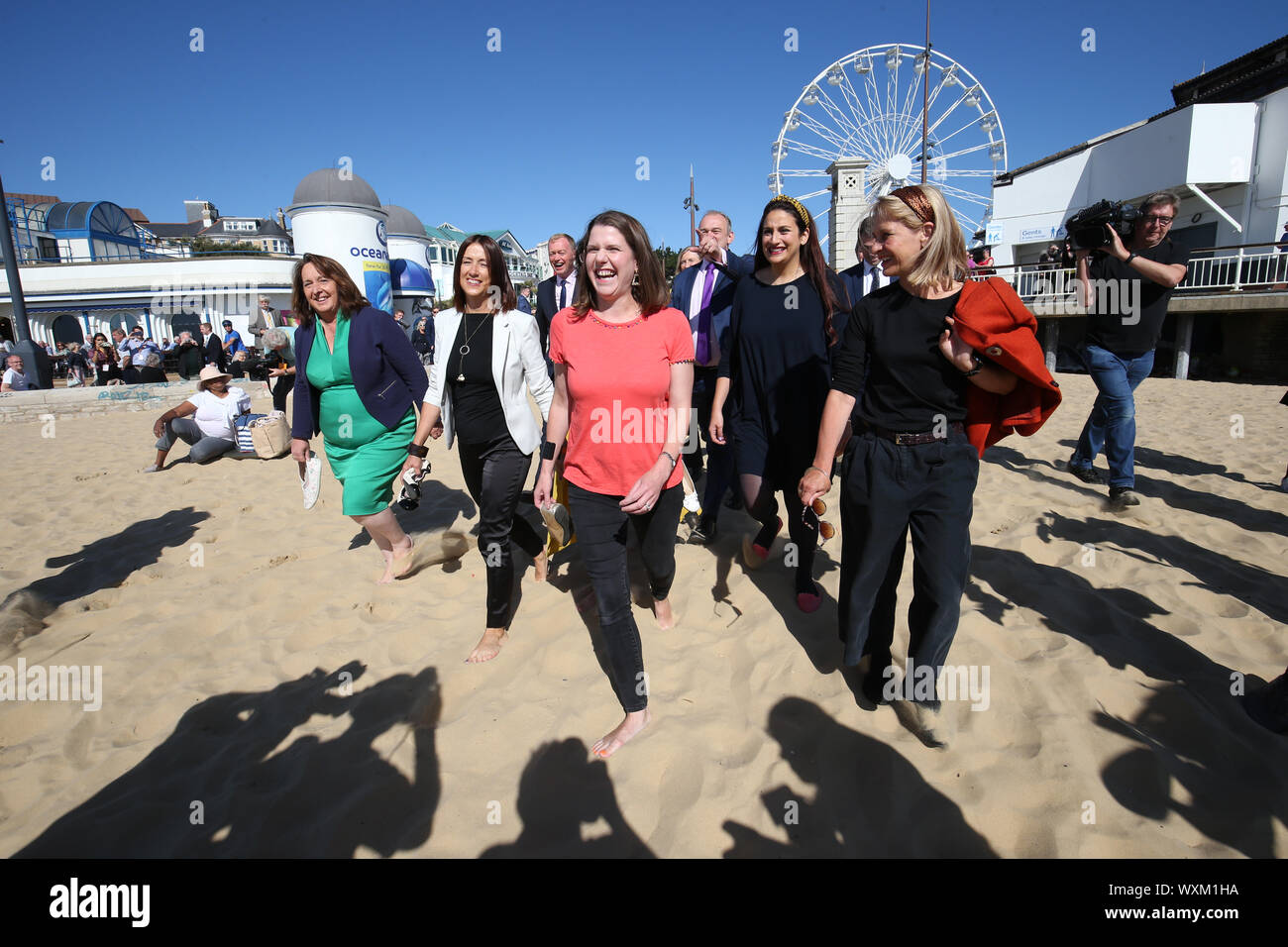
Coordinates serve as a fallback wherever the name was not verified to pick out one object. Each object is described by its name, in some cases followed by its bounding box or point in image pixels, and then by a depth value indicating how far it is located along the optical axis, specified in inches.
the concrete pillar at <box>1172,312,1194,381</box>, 508.7
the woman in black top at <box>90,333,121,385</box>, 638.5
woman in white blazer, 125.2
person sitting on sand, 290.4
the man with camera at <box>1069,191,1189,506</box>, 165.8
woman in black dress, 118.2
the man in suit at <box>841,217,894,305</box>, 180.2
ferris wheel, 976.3
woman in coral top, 95.0
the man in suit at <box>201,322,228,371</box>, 549.6
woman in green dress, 142.0
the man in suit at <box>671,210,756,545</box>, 161.2
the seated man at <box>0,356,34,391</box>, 499.8
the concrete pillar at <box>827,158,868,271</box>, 577.8
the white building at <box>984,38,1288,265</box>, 712.4
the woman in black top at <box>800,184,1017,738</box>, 82.6
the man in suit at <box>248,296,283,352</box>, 572.4
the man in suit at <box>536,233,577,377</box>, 197.8
